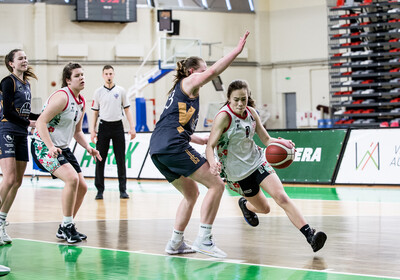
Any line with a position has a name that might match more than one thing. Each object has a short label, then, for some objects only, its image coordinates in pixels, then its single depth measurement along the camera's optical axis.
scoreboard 28.94
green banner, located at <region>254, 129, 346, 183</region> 13.48
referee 12.08
